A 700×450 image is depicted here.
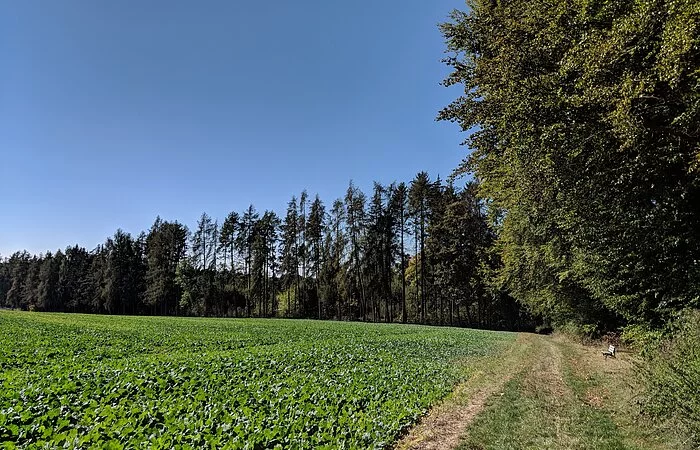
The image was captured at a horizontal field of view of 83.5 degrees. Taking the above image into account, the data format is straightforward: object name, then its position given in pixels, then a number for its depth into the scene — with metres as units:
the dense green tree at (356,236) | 56.06
